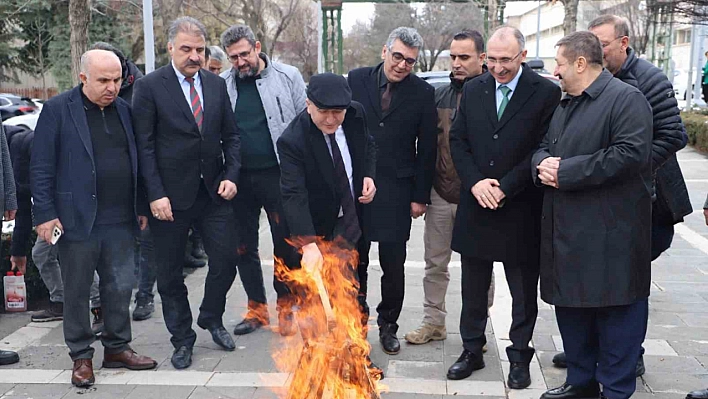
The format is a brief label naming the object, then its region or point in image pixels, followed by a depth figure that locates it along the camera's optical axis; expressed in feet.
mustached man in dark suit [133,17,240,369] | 15.48
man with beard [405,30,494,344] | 15.83
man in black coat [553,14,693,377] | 13.20
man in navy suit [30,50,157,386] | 14.53
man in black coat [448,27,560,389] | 13.97
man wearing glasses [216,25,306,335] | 17.08
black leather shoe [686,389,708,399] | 13.65
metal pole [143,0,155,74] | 27.07
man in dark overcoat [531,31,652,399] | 12.08
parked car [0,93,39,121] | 74.95
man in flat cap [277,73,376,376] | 13.75
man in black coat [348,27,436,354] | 15.94
